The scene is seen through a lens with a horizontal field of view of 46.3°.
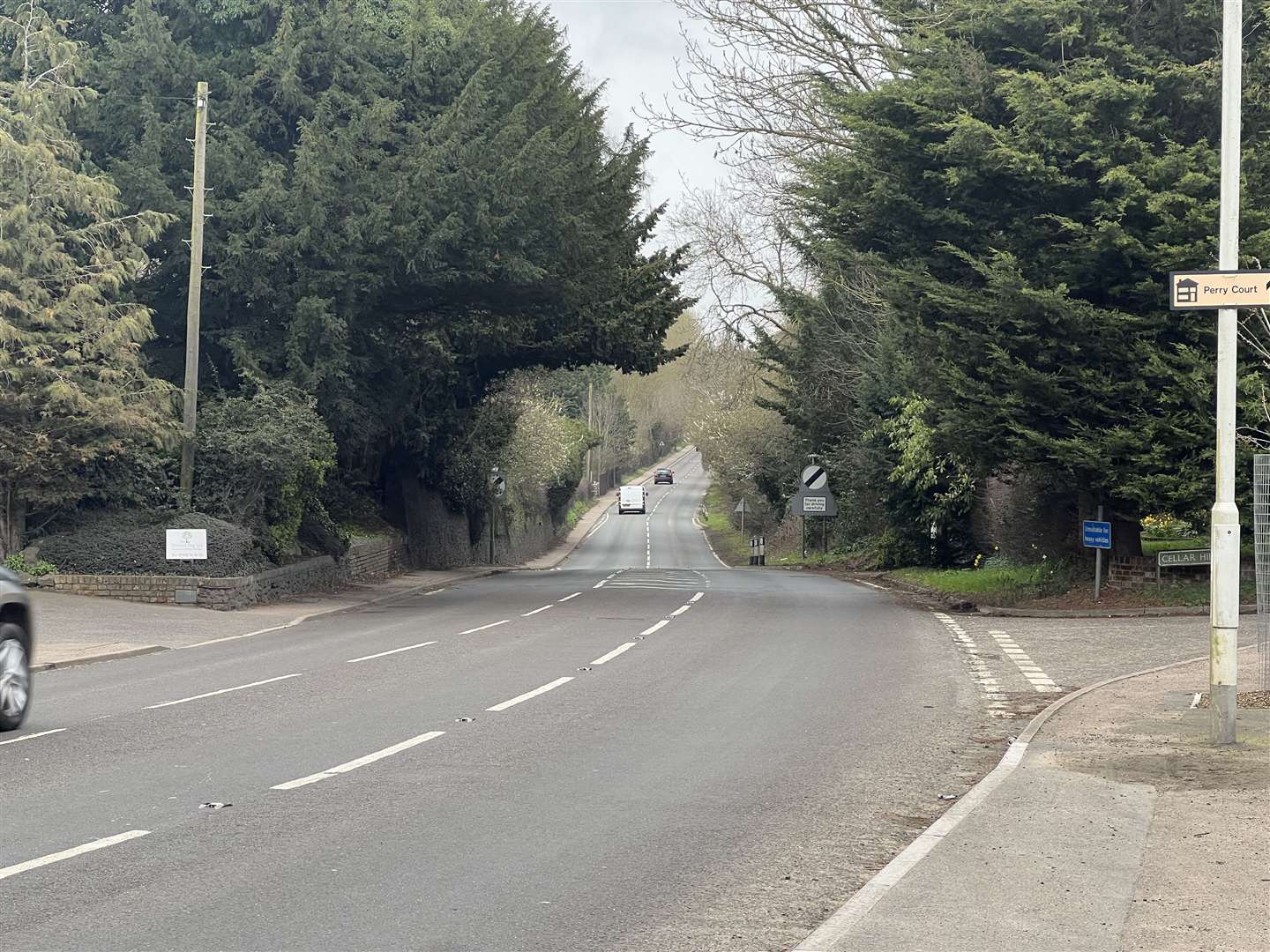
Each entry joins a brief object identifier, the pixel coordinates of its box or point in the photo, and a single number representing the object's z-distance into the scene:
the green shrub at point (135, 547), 25.66
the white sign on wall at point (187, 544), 25.56
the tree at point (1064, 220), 23.16
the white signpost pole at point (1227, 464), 10.68
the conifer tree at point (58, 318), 24.64
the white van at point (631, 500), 111.00
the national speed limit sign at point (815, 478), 45.22
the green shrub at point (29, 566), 25.06
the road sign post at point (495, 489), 53.00
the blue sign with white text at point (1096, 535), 25.27
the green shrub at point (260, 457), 27.03
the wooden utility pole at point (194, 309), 27.05
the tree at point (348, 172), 28.73
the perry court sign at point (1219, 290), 10.47
